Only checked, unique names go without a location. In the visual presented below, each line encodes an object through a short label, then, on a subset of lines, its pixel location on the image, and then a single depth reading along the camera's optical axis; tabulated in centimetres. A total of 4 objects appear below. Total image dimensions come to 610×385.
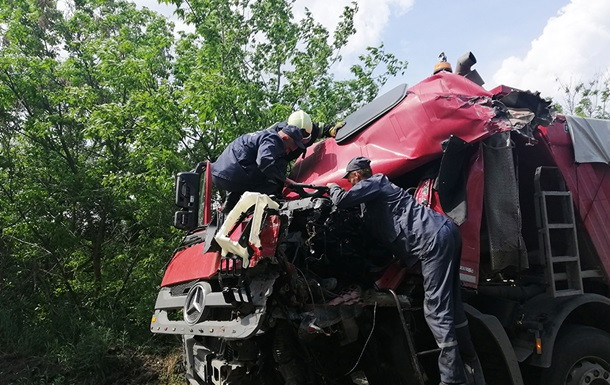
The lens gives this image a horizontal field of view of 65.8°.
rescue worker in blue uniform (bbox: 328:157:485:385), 307
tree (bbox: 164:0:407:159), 698
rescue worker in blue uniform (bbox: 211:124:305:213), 397
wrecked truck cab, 302
